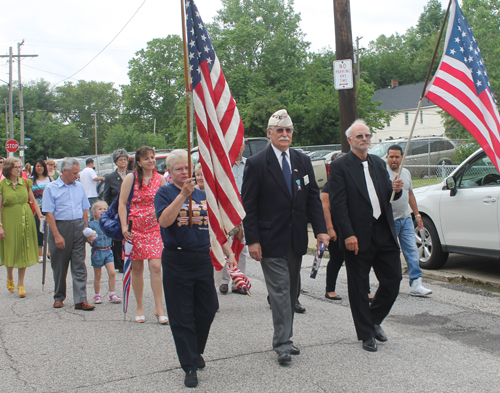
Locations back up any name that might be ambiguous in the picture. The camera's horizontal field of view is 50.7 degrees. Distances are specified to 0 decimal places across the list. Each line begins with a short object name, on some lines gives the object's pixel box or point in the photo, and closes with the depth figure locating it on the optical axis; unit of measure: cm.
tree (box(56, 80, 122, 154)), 9312
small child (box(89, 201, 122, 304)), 681
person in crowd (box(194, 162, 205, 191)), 624
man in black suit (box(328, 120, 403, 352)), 469
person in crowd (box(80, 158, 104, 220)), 1277
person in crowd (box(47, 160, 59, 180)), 1181
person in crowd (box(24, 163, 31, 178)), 1674
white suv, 682
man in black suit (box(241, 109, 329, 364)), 444
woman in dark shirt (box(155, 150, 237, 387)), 400
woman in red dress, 575
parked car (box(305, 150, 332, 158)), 2794
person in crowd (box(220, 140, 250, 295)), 696
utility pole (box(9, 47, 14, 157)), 4012
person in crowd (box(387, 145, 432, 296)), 657
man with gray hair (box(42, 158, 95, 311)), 649
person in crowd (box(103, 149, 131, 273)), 825
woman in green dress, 762
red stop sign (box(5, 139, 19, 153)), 2887
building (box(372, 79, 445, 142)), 5712
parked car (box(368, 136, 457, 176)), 2228
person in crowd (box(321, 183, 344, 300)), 651
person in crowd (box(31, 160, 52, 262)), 1030
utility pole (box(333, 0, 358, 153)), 925
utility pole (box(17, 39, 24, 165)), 4116
